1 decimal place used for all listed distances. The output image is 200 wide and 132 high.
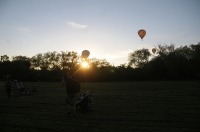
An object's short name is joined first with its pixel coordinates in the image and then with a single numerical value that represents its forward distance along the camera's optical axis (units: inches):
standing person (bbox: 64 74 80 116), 549.6
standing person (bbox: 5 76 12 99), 905.5
